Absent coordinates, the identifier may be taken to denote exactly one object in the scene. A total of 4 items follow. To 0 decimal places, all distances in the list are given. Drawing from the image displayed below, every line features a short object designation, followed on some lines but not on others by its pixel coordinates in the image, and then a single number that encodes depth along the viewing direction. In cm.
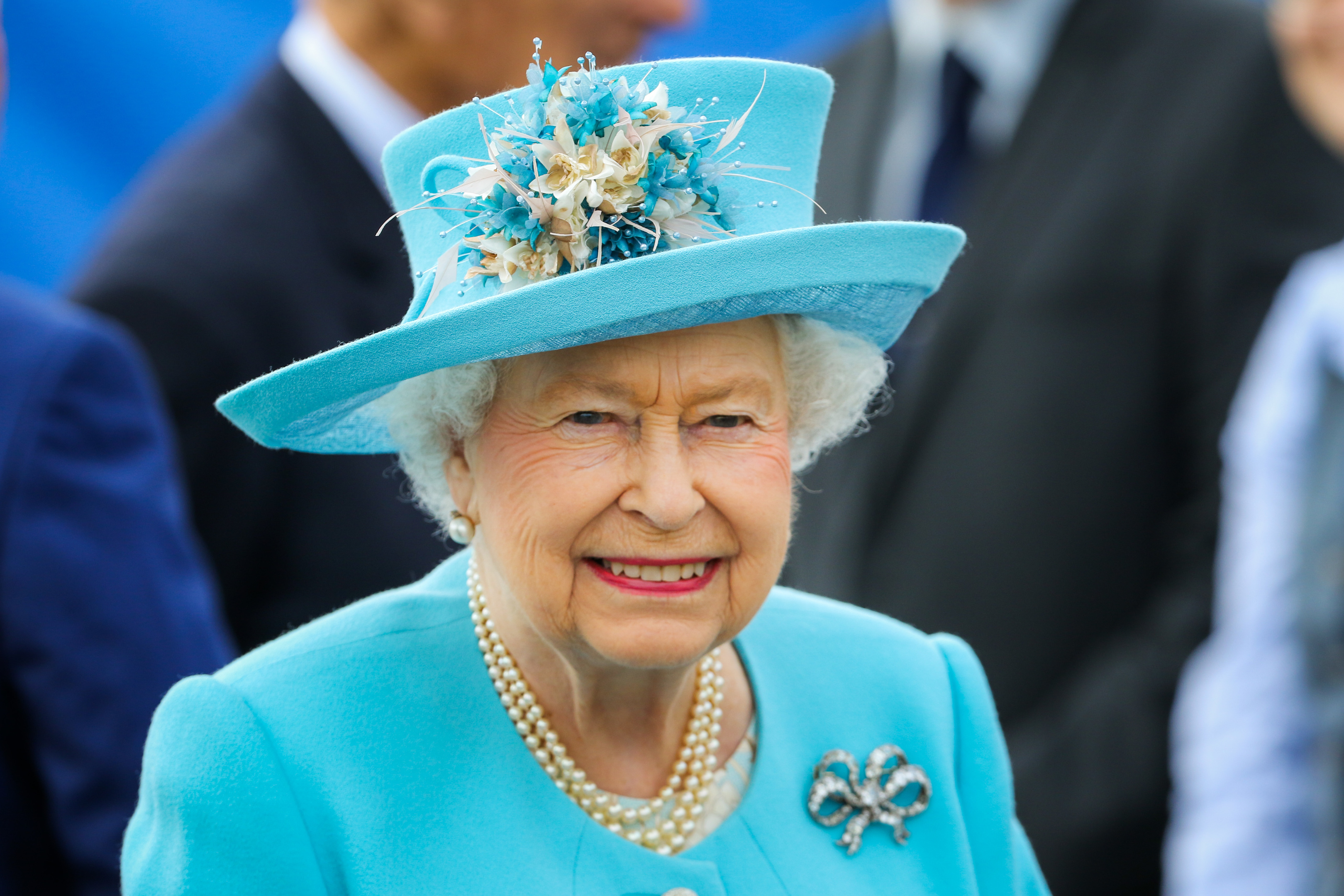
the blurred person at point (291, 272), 720
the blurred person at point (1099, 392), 884
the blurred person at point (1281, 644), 730
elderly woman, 380
